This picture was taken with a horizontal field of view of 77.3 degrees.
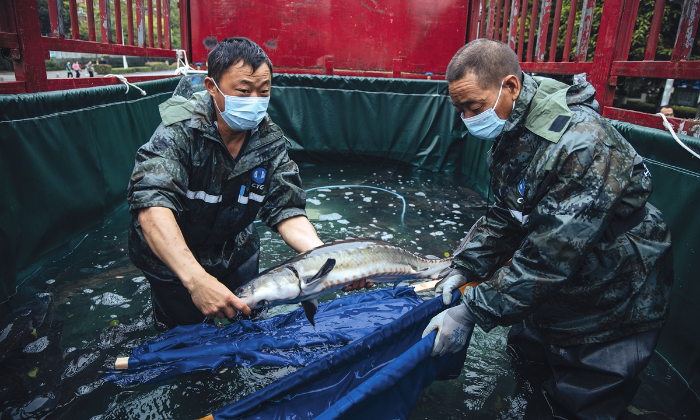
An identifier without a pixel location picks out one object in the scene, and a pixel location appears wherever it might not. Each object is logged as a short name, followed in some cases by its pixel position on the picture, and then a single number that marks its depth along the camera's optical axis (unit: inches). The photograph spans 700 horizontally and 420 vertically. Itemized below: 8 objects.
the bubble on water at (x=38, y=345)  122.9
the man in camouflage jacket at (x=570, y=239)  80.4
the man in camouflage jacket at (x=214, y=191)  92.0
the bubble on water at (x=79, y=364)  115.6
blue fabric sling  81.5
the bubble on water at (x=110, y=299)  150.3
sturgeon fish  91.3
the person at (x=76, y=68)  1151.6
